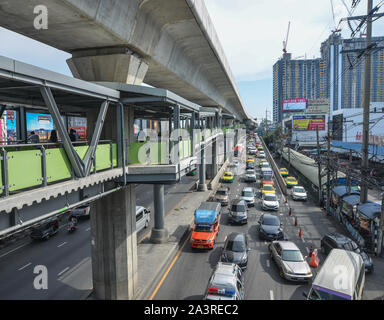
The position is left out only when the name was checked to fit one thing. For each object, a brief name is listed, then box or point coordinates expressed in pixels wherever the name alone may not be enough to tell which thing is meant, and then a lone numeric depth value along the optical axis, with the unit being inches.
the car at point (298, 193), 1234.0
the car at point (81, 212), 970.1
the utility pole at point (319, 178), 1108.9
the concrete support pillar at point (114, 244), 437.1
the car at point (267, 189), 1278.3
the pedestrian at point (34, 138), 328.8
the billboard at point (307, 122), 3390.7
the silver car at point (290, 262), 541.3
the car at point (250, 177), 1649.9
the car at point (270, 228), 763.4
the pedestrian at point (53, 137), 348.0
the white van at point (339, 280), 391.9
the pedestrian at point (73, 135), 359.3
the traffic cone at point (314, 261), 622.8
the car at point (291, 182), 1489.9
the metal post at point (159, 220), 745.0
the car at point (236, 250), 597.2
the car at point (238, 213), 911.5
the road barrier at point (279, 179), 1382.1
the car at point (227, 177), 1611.7
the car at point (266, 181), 1480.8
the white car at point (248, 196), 1145.4
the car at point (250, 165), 1935.3
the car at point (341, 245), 585.0
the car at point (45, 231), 786.8
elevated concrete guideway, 263.7
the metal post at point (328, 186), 1030.1
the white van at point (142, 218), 839.7
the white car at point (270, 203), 1076.1
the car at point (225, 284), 419.5
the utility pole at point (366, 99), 822.5
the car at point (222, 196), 1153.4
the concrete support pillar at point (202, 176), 1336.1
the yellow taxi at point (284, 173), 1744.6
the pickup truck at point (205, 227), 701.9
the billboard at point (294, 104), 5713.6
